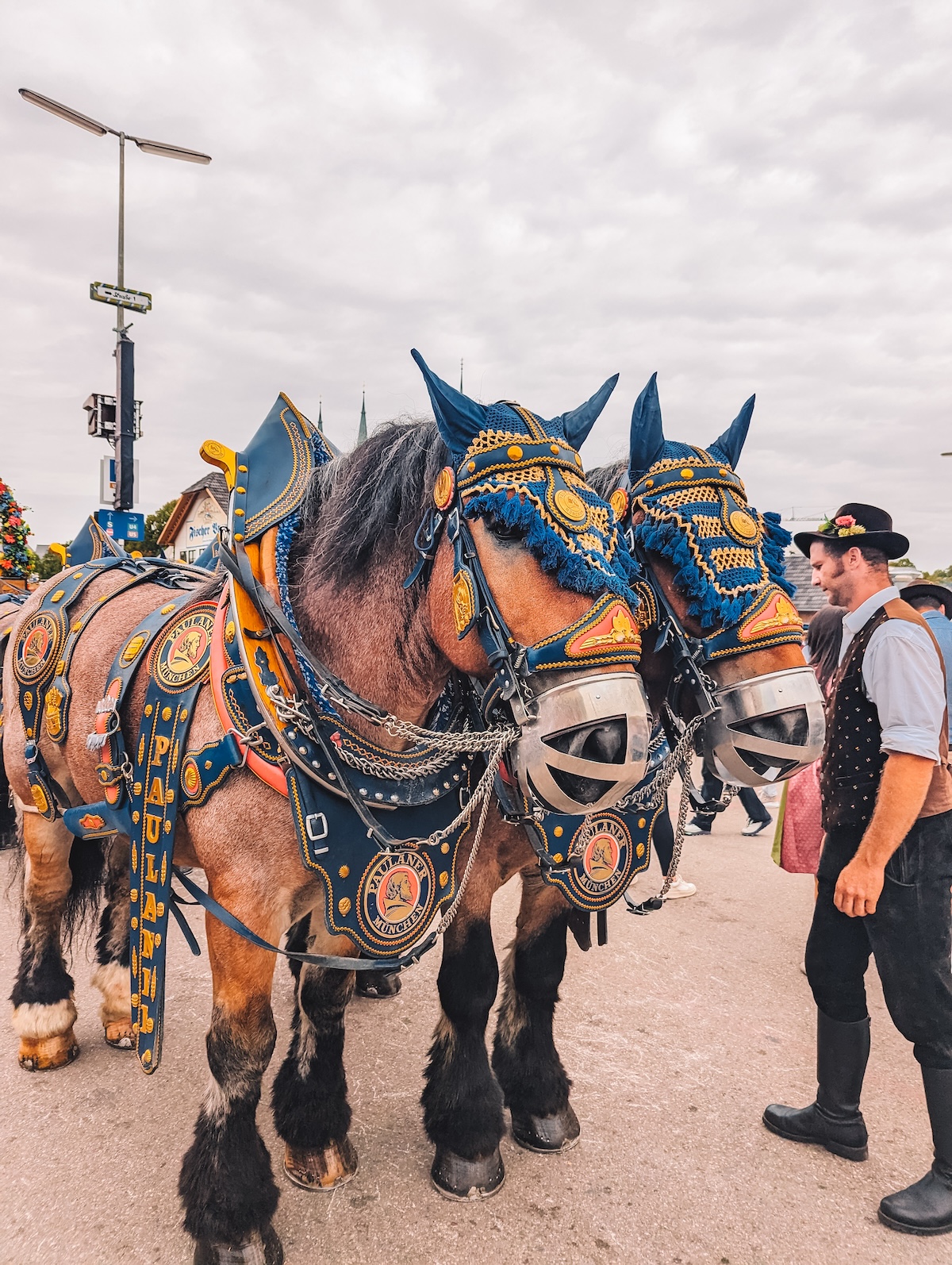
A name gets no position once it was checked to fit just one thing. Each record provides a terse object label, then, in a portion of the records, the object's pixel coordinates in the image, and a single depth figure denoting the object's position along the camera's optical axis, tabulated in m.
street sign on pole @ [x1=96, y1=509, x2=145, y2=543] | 7.61
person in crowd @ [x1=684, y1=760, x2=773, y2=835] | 2.48
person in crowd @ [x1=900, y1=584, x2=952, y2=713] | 3.74
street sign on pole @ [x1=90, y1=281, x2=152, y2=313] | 8.80
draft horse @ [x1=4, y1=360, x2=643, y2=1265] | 1.58
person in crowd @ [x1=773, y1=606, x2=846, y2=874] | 3.69
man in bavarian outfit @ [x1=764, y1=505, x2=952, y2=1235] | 2.21
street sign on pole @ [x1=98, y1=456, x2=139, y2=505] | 8.43
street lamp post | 8.38
